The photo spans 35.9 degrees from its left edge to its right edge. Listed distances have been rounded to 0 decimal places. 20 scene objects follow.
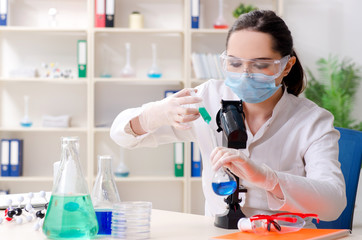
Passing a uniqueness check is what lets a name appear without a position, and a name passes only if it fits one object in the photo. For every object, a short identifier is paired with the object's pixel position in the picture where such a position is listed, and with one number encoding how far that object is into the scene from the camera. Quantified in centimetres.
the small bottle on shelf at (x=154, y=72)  426
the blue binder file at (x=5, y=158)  416
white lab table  139
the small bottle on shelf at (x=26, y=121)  422
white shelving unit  438
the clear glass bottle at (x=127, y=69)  424
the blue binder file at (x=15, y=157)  418
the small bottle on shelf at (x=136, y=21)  423
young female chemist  167
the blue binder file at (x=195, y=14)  419
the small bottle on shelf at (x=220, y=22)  427
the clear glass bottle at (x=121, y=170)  426
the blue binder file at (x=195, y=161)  423
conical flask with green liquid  129
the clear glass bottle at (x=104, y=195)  140
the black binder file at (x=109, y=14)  416
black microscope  141
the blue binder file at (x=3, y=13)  415
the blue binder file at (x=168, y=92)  427
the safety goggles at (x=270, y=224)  138
